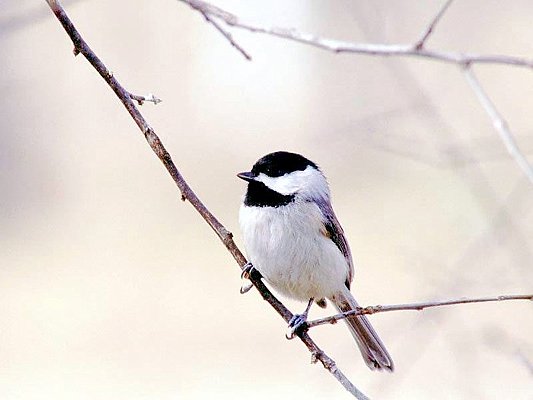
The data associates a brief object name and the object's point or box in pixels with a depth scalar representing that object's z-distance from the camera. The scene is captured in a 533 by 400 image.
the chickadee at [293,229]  8.05
